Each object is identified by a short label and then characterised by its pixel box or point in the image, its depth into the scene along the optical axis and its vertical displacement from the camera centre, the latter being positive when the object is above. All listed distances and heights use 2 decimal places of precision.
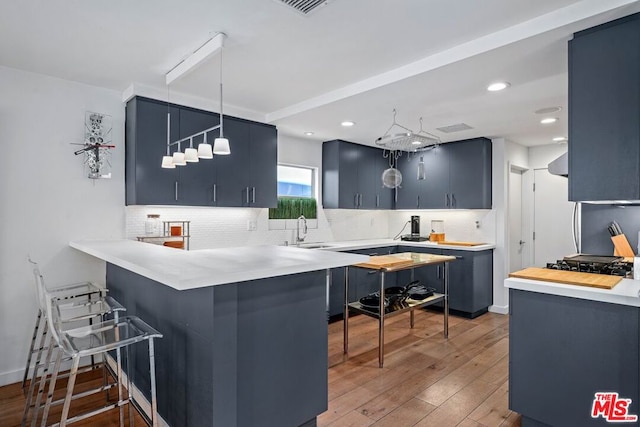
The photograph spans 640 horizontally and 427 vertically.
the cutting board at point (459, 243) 5.11 -0.40
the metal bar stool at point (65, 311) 2.07 -0.74
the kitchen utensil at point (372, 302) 3.36 -0.82
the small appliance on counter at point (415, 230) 5.52 -0.23
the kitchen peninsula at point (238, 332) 1.71 -0.63
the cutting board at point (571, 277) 1.99 -0.37
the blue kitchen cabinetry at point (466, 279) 4.68 -0.85
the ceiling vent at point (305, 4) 1.93 +1.12
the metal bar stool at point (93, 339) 1.71 -0.64
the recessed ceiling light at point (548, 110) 3.62 +1.06
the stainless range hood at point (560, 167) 2.50 +0.34
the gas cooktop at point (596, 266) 2.33 -0.34
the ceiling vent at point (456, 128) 4.33 +1.06
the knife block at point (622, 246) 3.22 -0.27
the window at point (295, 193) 4.78 +0.30
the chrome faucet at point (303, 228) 4.90 -0.19
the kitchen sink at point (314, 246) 4.68 -0.40
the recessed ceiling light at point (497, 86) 2.92 +1.05
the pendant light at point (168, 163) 2.80 +0.40
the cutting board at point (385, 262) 3.21 -0.43
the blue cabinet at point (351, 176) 5.15 +0.56
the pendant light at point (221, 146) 2.38 +0.44
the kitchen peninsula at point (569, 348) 1.84 -0.72
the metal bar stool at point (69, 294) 2.71 -0.66
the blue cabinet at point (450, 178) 4.98 +0.54
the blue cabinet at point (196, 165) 3.29 +0.51
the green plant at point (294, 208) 4.71 +0.09
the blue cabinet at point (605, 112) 1.91 +0.56
